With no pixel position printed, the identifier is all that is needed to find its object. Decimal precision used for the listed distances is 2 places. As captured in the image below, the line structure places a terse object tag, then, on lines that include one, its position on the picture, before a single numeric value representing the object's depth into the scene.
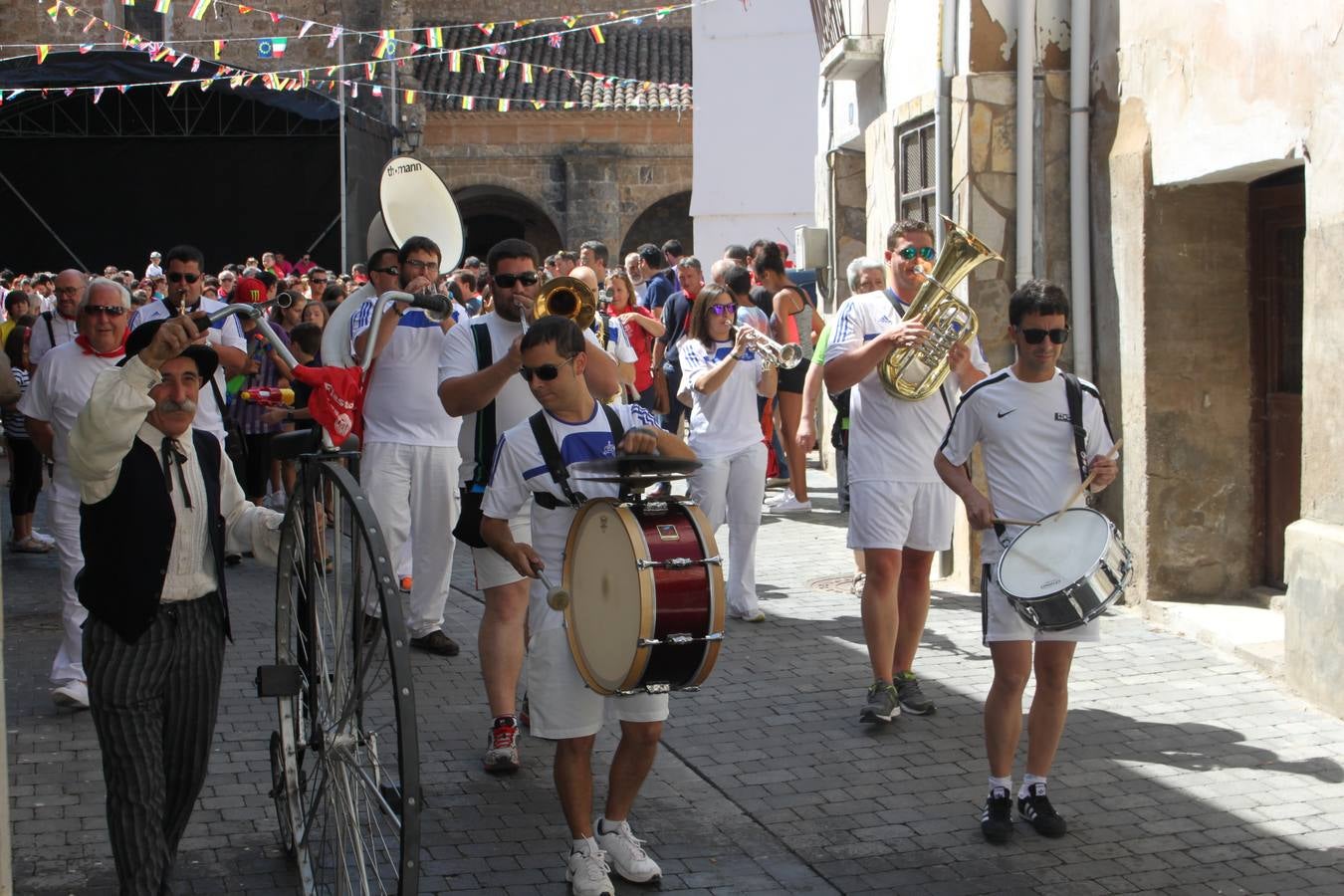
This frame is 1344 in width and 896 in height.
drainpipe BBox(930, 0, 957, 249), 9.56
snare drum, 5.01
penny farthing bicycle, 3.95
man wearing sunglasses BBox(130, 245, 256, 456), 8.41
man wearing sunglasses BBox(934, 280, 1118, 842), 5.43
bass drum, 4.43
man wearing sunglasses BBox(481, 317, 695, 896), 4.84
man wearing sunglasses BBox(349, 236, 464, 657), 7.62
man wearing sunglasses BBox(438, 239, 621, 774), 6.07
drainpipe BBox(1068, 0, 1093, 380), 9.14
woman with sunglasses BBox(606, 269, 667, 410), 12.41
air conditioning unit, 14.68
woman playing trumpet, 8.76
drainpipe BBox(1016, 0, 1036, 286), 9.21
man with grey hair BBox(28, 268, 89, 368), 10.45
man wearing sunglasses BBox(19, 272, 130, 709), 7.13
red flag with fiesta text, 4.77
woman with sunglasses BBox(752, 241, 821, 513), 12.08
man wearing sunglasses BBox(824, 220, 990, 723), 6.70
